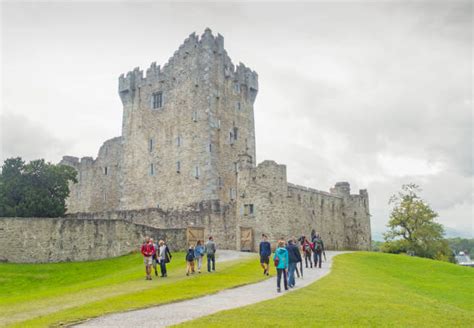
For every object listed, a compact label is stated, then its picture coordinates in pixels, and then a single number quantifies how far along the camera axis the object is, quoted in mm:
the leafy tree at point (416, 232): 58875
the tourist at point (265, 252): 23484
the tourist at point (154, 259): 25938
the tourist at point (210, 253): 26250
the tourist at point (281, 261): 19078
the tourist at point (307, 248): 27781
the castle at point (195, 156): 44719
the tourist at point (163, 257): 25891
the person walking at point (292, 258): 20234
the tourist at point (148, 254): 24938
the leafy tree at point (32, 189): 41844
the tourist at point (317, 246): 27578
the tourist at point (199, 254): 26250
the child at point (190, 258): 25328
